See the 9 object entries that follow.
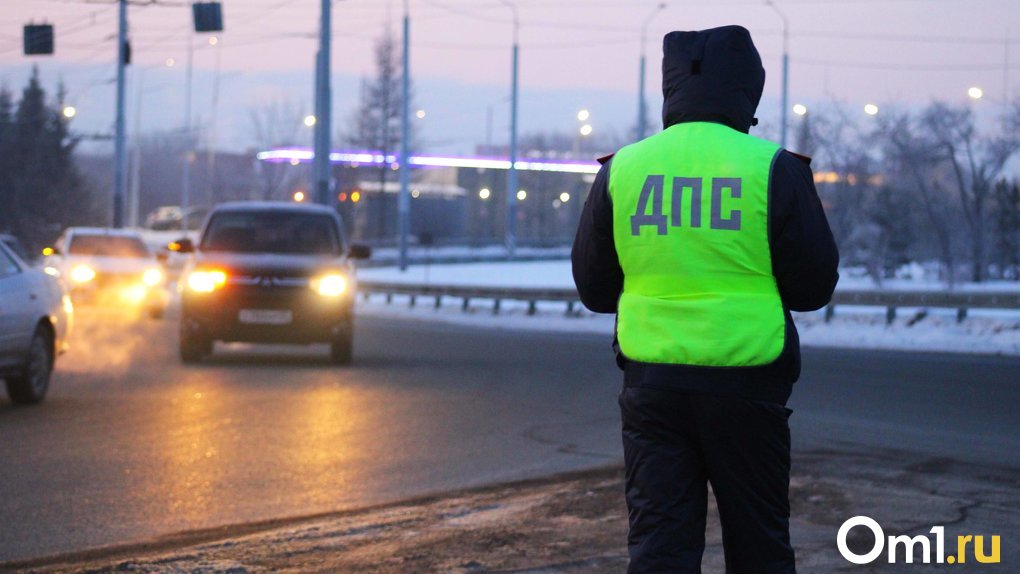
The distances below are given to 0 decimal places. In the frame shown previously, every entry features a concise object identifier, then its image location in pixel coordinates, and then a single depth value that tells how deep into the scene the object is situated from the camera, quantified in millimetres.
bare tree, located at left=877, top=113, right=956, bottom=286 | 48031
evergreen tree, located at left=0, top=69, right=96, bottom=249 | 77812
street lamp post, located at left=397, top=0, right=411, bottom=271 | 50797
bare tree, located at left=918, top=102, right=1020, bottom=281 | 47906
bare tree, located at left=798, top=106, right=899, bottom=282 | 51500
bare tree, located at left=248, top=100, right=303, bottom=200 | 108312
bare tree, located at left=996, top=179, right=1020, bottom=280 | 51438
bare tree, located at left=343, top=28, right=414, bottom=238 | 82438
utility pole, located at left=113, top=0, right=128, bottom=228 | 46406
